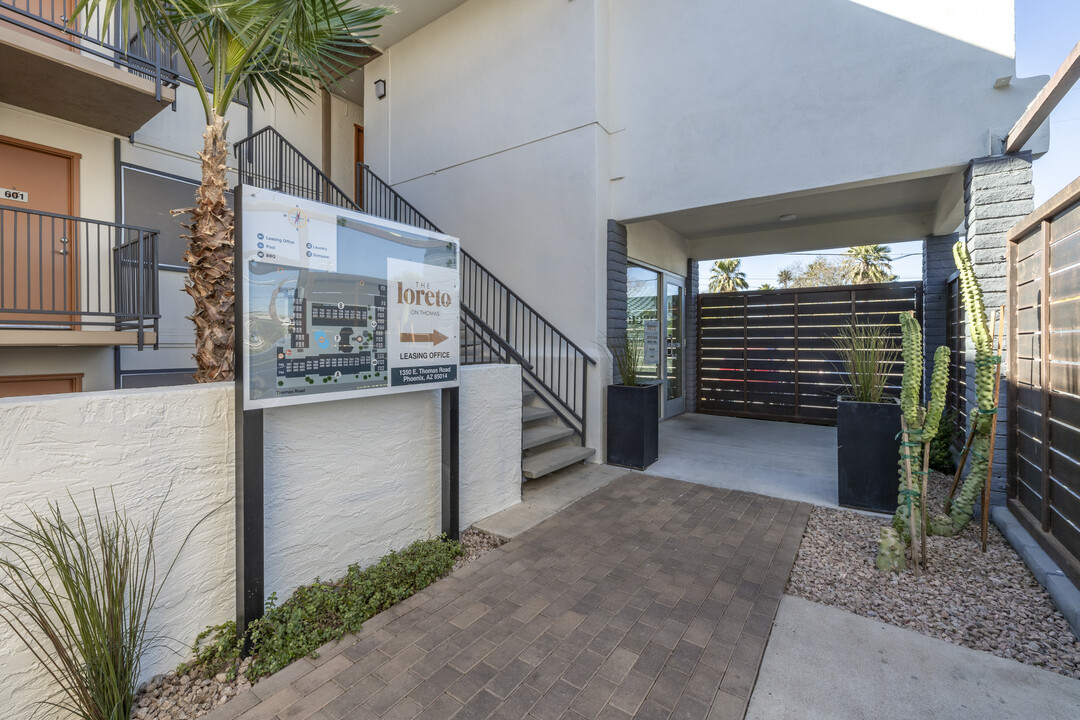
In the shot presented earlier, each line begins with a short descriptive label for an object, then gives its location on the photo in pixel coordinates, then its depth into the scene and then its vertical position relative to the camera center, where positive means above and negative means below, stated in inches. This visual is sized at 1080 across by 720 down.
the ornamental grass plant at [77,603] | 62.0 -33.3
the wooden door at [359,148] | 334.0 +152.2
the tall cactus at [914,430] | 105.6 -16.6
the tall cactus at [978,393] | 110.8 -8.5
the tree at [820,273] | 868.6 +157.4
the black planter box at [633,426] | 184.7 -27.4
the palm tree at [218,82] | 100.3 +63.6
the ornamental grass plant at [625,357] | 194.4 +0.2
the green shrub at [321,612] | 78.2 -47.6
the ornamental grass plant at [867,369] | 141.9 -3.6
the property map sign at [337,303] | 80.9 +10.8
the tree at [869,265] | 864.9 +177.0
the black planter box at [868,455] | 137.7 -29.4
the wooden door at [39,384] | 169.9 -9.9
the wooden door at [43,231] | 173.3 +48.5
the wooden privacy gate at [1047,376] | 93.1 -4.3
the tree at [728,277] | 1068.5 +182.0
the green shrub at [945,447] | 176.9 -34.6
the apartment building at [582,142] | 150.8 +85.8
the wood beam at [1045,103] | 93.5 +58.0
